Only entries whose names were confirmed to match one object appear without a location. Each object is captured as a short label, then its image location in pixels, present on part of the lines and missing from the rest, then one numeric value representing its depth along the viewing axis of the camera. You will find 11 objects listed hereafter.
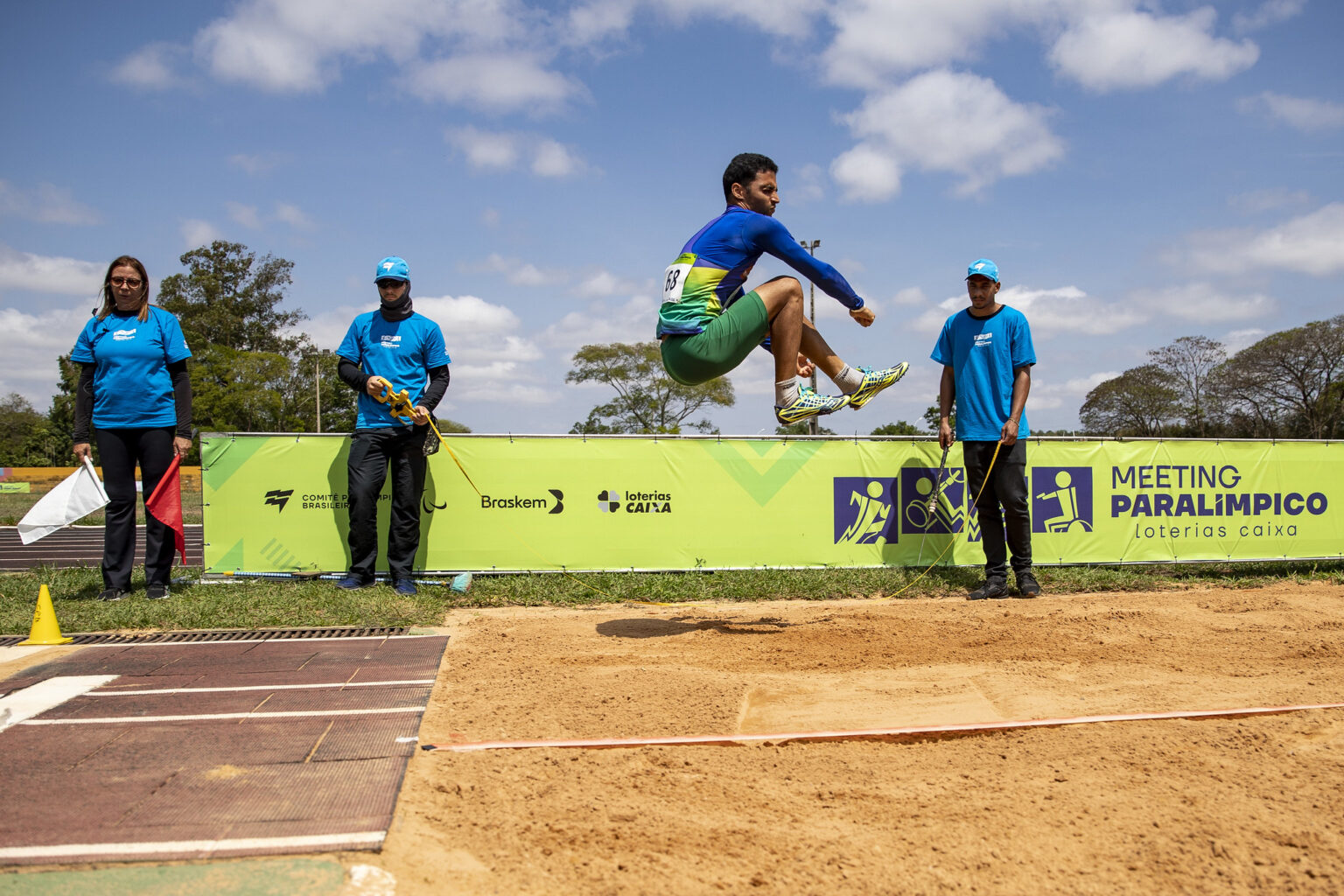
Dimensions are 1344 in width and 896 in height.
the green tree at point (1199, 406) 44.41
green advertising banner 7.23
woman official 6.12
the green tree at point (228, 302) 43.69
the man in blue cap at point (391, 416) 6.64
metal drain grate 4.98
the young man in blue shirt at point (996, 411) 6.95
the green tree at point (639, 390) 46.53
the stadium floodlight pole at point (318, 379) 42.53
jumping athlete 4.42
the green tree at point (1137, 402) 46.88
